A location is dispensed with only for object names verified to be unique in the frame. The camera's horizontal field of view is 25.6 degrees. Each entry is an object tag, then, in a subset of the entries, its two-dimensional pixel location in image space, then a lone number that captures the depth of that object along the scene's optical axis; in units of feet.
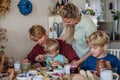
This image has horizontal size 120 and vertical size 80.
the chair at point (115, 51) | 10.58
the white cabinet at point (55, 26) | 11.51
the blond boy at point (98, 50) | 7.02
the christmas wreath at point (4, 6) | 9.93
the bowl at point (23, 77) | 5.99
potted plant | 17.34
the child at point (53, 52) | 7.84
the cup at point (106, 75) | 5.64
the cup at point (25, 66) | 7.34
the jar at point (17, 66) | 7.41
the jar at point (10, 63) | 8.38
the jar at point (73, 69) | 6.72
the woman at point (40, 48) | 8.22
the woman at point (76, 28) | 8.20
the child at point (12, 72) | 5.41
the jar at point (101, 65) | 6.28
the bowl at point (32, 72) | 6.57
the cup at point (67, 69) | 6.69
